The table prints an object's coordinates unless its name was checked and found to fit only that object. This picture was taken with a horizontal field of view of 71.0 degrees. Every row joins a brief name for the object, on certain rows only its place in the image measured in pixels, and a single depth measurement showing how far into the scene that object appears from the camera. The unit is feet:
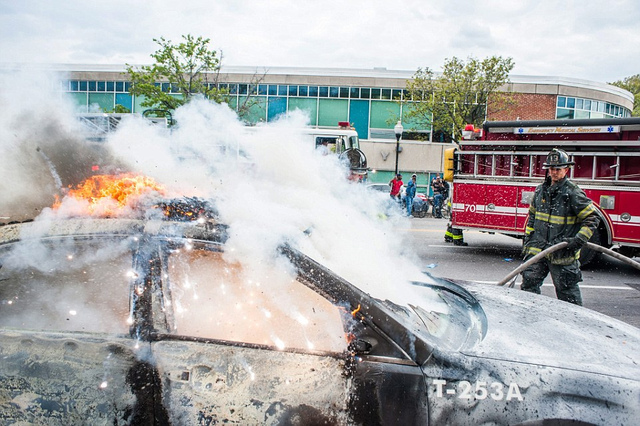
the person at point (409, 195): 59.93
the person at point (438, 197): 60.95
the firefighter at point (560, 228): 15.26
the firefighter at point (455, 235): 33.27
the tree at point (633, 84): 152.58
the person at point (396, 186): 55.57
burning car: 6.24
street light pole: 67.46
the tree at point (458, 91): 72.74
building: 90.58
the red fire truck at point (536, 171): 25.68
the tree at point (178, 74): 60.39
